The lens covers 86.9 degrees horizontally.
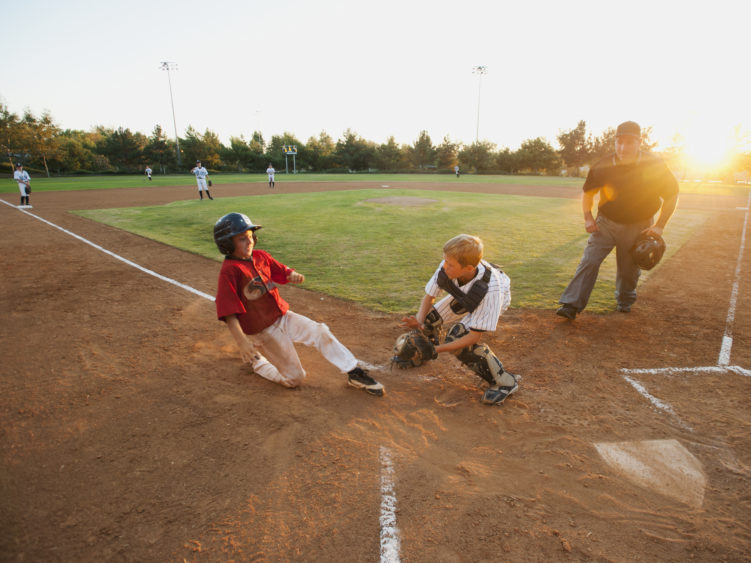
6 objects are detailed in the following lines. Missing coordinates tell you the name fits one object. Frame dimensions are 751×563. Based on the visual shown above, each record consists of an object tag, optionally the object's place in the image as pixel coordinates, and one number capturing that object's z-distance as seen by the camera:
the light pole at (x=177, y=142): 65.40
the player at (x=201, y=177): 21.22
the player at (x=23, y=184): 18.30
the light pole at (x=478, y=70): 71.30
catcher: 3.29
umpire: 4.89
